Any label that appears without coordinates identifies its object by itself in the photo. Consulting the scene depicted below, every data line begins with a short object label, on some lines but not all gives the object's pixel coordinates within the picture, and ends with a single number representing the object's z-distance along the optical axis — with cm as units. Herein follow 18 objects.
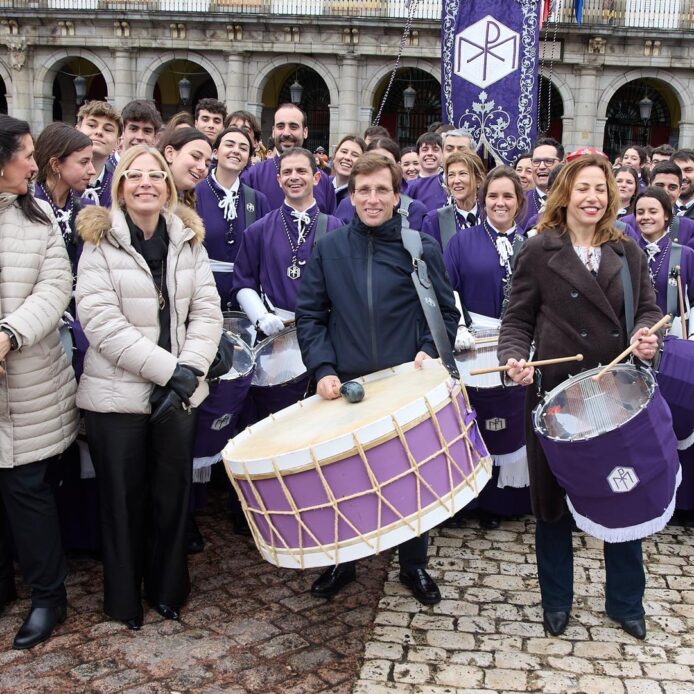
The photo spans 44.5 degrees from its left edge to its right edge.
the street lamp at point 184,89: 2312
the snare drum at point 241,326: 505
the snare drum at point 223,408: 449
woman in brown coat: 405
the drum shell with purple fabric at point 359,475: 330
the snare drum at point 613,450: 361
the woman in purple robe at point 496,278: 535
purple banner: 884
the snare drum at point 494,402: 486
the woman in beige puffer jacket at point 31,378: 391
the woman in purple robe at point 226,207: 580
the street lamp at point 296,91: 2394
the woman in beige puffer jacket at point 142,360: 398
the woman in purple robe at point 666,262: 567
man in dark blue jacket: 430
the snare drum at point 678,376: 454
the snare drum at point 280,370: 479
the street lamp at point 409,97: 2352
